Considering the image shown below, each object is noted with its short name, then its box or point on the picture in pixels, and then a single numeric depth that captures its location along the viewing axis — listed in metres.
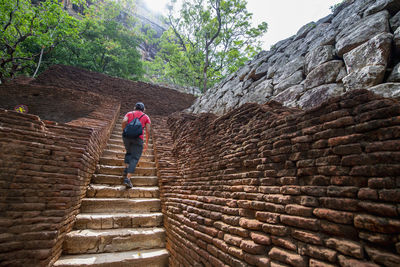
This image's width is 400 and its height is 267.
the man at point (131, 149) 3.62
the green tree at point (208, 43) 14.16
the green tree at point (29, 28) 7.71
